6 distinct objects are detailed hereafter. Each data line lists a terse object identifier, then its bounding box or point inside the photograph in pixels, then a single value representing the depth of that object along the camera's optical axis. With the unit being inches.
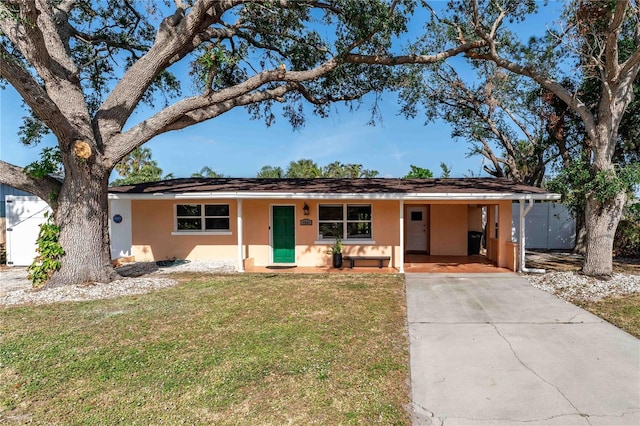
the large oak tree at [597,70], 306.0
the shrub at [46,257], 303.7
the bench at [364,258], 426.4
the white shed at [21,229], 447.8
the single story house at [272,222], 421.1
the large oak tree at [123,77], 293.7
